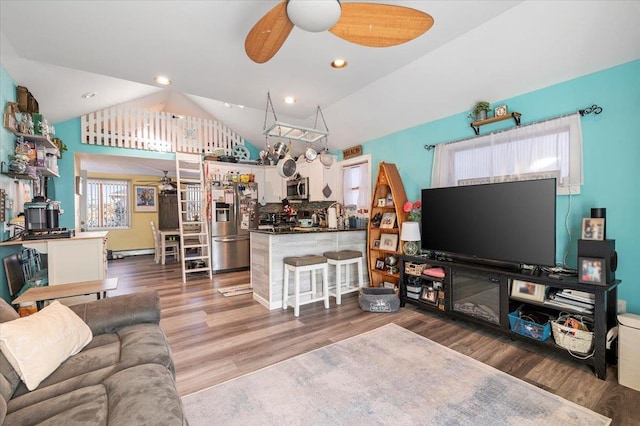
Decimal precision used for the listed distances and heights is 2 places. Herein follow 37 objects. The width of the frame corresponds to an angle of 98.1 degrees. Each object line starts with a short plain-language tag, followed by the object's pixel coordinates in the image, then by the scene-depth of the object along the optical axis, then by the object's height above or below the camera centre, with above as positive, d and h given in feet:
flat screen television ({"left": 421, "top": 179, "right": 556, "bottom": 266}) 8.14 -0.52
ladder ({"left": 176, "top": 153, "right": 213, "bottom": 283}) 17.22 -1.31
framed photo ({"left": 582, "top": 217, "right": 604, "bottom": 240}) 7.31 -0.61
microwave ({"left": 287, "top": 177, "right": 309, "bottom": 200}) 18.79 +1.35
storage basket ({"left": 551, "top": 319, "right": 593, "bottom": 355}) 7.09 -3.48
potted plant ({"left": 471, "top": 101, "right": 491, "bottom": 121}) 10.18 +3.57
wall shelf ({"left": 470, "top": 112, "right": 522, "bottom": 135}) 9.44 +3.10
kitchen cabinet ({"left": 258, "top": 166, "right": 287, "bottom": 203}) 21.24 +1.63
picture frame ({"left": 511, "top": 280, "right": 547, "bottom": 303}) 8.03 -2.52
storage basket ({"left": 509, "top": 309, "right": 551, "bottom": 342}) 7.86 -3.55
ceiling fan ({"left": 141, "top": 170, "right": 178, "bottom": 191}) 25.45 +2.43
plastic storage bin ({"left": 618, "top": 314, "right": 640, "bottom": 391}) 6.35 -3.38
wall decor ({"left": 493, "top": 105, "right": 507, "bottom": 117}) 9.75 +3.39
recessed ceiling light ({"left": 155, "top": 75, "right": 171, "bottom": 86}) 10.36 +4.92
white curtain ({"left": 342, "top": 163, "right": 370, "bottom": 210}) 15.98 +1.33
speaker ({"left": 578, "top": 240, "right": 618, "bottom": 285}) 6.87 -1.41
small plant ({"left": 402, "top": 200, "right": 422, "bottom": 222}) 12.07 -0.09
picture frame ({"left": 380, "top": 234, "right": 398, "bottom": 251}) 12.82 -1.63
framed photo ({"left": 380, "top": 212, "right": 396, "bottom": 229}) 12.76 -0.60
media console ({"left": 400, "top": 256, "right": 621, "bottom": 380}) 6.83 -2.96
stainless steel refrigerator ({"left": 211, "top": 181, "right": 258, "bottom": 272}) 18.61 -0.92
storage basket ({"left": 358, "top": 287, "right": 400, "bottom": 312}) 11.26 -3.88
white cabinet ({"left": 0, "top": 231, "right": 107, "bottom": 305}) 10.00 -1.79
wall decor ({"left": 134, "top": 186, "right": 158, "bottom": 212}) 26.78 +1.01
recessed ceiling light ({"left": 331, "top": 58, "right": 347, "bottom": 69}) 9.34 +4.96
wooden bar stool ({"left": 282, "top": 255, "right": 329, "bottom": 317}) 10.91 -2.80
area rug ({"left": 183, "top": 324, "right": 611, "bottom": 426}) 5.53 -4.21
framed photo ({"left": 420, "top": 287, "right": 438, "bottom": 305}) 10.77 -3.47
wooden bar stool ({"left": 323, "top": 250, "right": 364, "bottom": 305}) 12.04 -2.35
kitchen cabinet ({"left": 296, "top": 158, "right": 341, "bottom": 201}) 17.69 +1.65
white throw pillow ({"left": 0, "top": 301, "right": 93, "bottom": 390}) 4.23 -2.20
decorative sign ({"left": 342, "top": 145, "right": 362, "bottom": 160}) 16.15 +3.34
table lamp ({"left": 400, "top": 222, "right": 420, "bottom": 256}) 11.49 -1.16
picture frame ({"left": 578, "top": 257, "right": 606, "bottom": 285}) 6.89 -1.64
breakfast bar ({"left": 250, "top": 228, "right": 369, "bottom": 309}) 11.70 -1.90
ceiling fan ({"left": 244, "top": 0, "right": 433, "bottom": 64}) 4.89 +3.66
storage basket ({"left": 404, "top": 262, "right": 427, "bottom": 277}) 11.18 -2.50
